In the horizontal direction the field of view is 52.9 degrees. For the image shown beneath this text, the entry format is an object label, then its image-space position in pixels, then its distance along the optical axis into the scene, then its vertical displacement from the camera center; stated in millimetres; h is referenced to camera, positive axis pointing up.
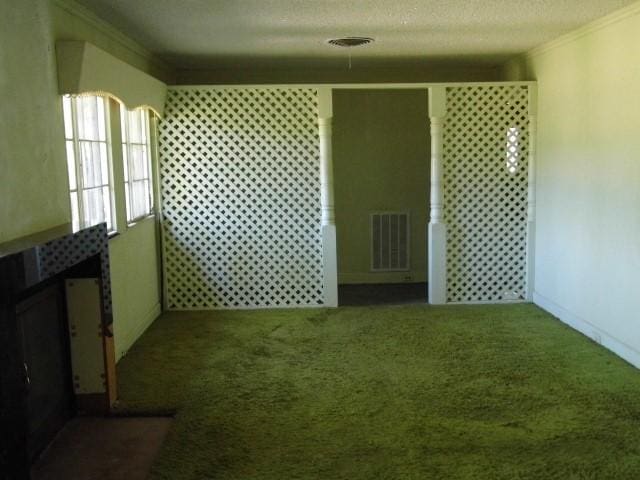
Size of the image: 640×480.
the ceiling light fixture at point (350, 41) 5545 +1139
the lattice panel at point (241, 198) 6273 -228
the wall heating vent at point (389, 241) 7953 -873
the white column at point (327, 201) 6273 -287
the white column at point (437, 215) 6309 -453
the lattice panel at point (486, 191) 6398 -233
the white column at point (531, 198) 6328 -311
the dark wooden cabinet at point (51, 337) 2326 -809
